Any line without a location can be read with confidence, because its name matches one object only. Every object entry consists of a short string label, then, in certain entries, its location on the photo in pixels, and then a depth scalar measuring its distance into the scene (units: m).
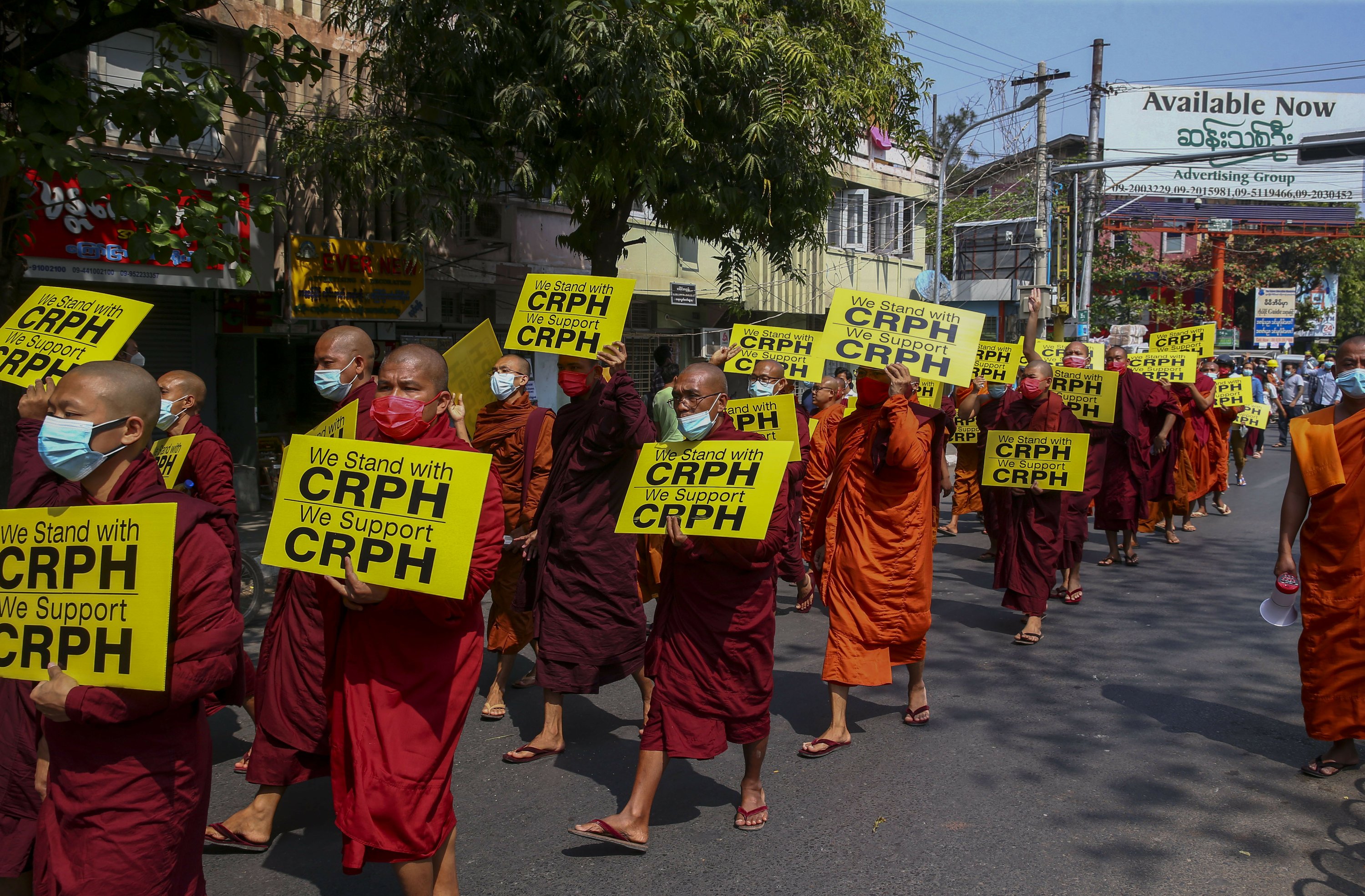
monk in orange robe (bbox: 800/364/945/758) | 5.18
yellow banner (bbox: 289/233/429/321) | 12.29
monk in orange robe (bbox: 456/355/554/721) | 5.78
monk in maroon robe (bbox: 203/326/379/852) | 3.99
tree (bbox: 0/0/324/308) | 5.89
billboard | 31.88
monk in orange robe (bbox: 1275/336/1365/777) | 4.68
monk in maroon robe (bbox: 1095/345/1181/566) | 9.84
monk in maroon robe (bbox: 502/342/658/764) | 4.97
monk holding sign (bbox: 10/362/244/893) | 2.48
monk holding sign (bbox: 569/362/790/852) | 4.01
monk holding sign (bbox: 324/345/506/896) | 2.96
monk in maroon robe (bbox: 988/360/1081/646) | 7.19
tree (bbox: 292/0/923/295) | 10.50
